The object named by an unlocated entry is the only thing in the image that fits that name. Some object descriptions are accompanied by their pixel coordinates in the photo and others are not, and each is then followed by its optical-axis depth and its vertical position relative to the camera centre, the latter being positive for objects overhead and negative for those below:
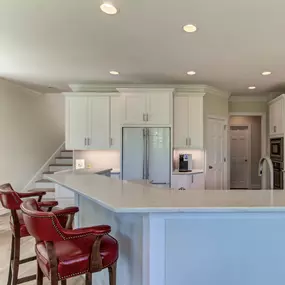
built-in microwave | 5.52 +0.06
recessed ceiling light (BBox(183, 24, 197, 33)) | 2.76 +1.34
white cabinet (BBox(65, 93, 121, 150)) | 5.40 +0.61
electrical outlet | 5.67 -0.26
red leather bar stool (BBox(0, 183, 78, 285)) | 2.23 -0.63
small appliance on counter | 5.42 -0.24
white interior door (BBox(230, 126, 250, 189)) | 8.38 -0.17
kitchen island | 1.52 -0.54
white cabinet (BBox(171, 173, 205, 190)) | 5.04 -0.60
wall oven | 5.42 -0.21
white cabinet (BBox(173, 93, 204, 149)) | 5.48 +0.69
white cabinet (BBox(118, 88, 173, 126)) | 5.13 +0.90
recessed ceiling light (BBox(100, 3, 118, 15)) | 2.35 +1.33
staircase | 5.91 -0.41
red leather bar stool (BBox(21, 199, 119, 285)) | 1.42 -0.61
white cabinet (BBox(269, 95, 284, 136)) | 5.55 +0.80
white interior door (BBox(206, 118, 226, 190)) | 6.00 -0.04
